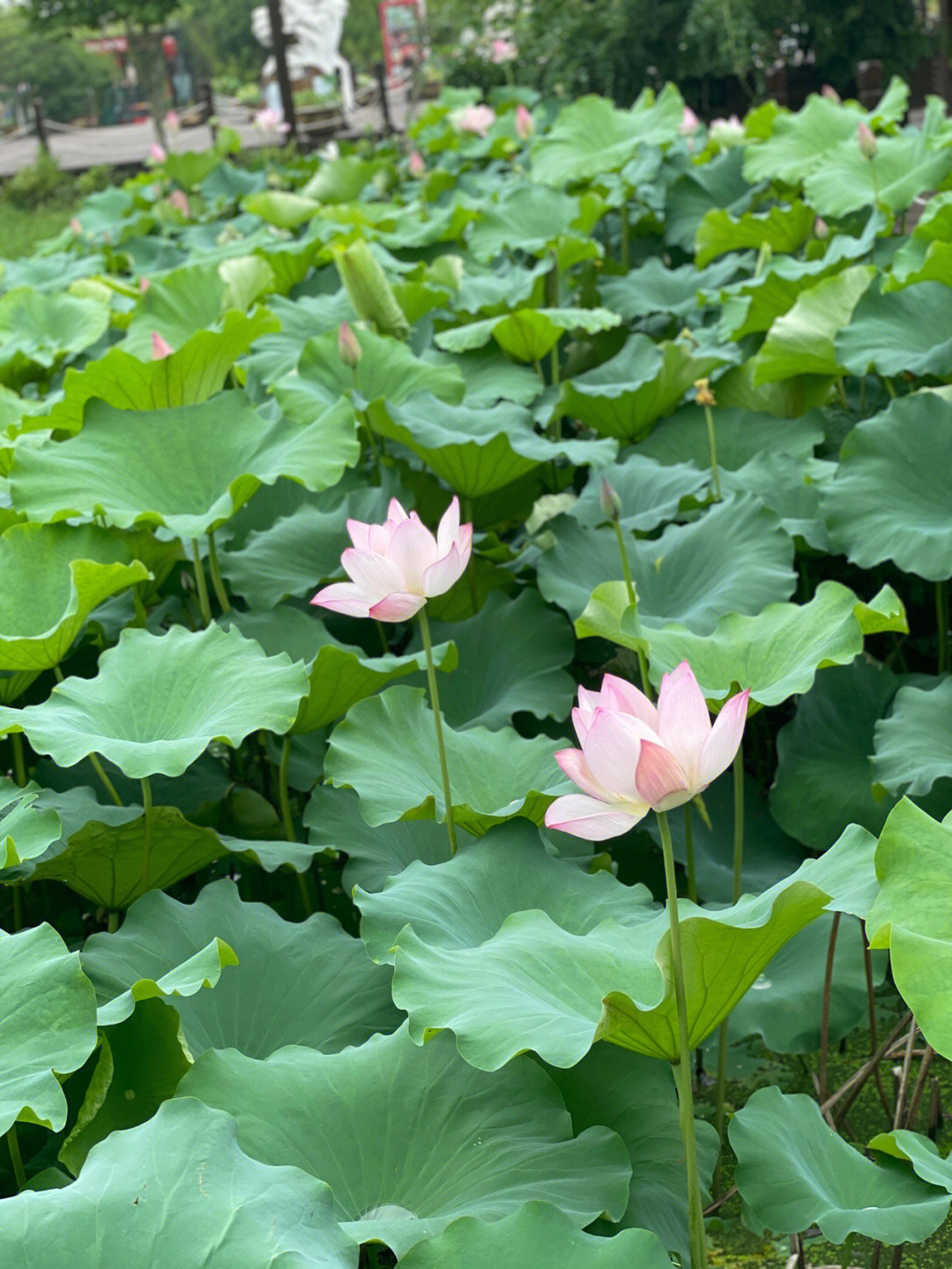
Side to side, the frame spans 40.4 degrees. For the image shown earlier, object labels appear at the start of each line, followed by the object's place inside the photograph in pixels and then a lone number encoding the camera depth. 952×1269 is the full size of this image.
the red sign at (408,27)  9.75
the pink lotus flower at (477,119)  4.97
